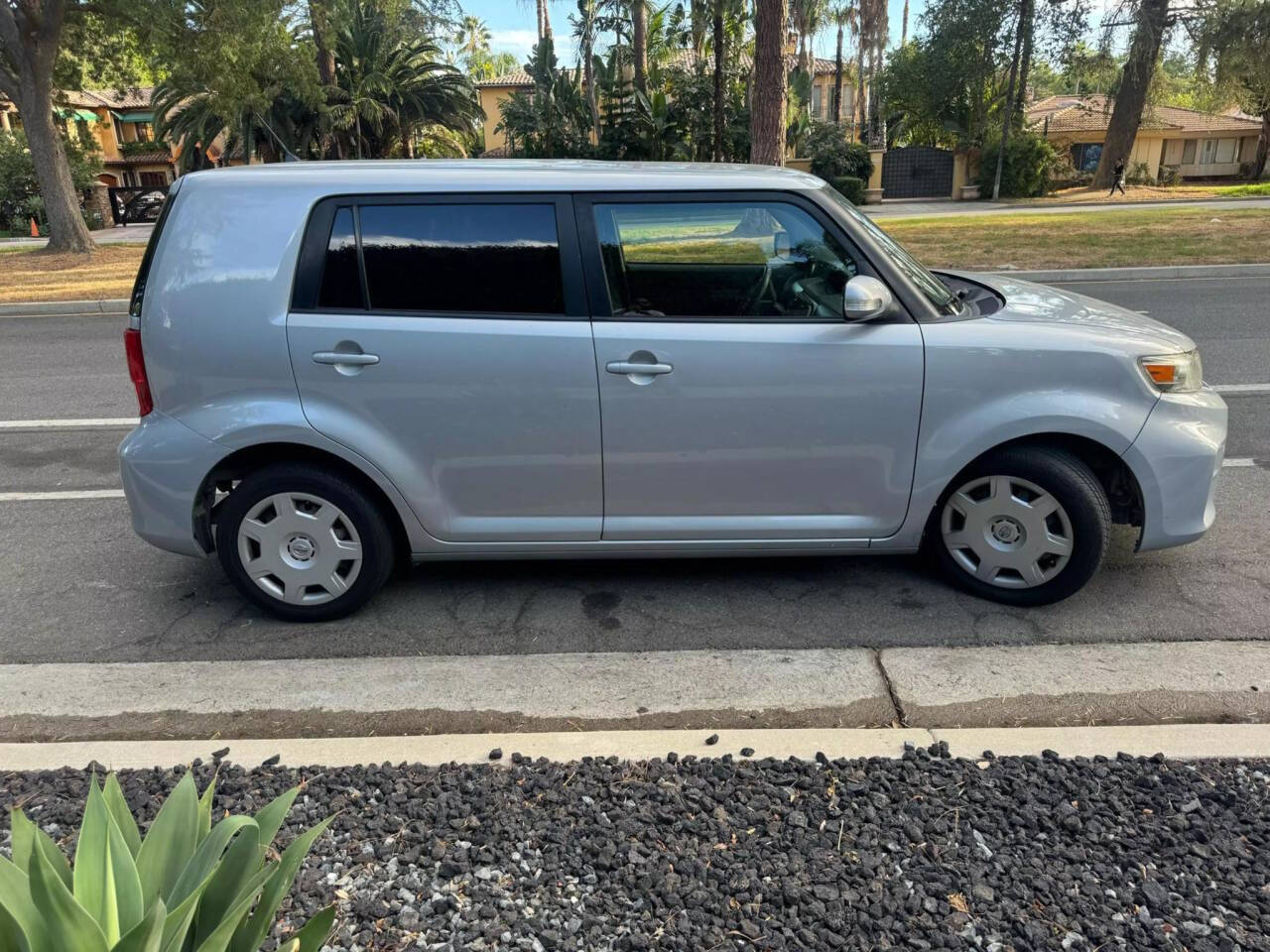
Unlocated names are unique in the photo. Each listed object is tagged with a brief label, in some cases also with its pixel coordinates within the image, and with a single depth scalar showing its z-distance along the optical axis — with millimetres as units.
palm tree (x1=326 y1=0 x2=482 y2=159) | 33531
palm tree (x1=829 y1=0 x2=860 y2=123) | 52956
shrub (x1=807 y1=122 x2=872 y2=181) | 36156
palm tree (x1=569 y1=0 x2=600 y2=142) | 32750
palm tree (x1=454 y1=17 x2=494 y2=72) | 83438
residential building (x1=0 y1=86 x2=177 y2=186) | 52750
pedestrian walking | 34094
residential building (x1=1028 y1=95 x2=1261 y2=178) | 48812
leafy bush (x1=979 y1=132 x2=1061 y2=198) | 35594
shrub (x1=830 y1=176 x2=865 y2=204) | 33750
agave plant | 1472
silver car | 3600
